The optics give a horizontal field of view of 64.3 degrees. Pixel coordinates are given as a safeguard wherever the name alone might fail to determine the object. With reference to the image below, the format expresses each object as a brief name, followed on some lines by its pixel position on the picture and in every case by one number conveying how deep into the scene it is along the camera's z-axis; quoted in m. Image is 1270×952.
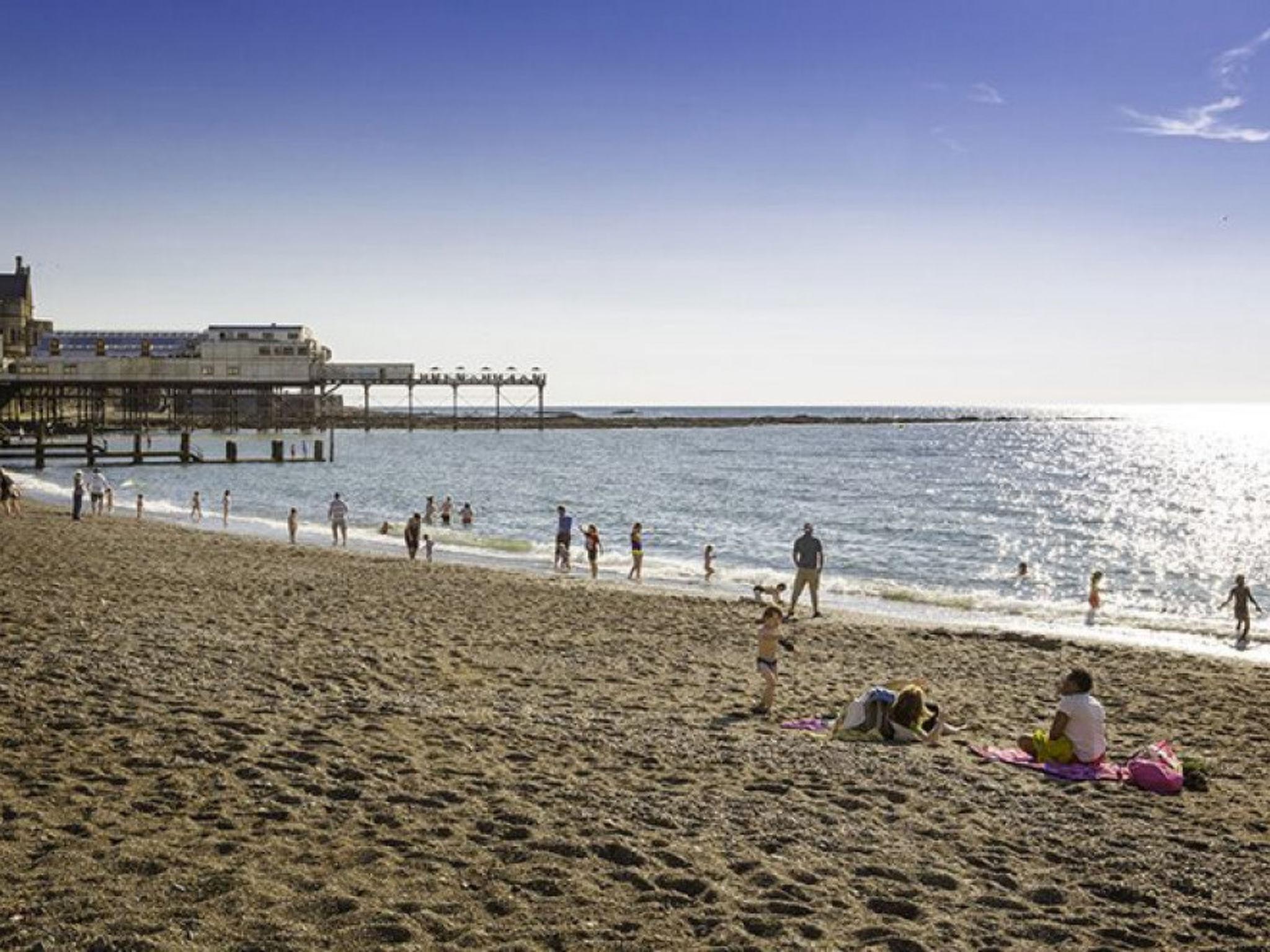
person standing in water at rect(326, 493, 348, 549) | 27.14
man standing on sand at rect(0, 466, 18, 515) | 27.58
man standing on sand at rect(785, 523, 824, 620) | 17.61
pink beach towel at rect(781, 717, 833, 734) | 9.69
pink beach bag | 8.14
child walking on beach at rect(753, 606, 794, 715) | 10.36
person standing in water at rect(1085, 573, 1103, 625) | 21.77
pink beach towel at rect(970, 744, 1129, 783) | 8.38
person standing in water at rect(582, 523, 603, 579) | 23.75
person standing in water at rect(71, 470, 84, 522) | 27.92
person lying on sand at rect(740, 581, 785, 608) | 16.27
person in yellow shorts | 8.60
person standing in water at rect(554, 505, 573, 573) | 24.00
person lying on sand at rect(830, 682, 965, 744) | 9.31
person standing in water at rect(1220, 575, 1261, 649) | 18.48
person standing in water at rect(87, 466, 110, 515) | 31.31
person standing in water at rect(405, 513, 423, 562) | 24.27
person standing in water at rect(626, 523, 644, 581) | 23.50
